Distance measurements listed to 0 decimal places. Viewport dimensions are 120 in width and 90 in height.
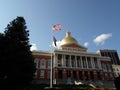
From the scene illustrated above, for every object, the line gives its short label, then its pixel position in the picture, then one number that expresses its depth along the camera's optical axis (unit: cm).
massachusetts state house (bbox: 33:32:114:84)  4734
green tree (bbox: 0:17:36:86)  2189
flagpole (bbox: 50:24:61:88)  3062
